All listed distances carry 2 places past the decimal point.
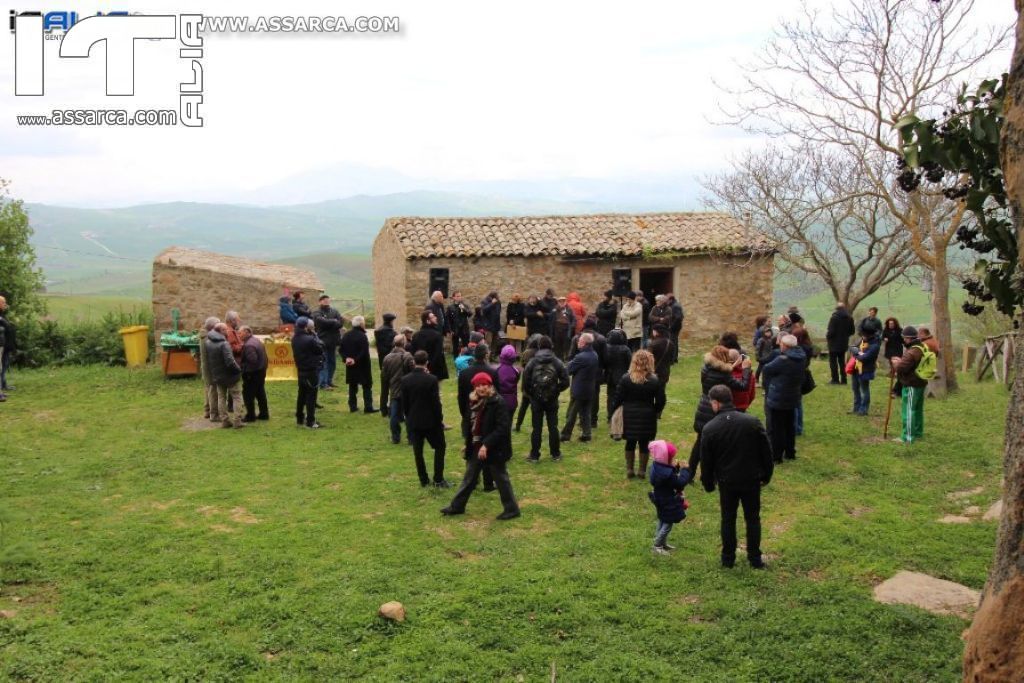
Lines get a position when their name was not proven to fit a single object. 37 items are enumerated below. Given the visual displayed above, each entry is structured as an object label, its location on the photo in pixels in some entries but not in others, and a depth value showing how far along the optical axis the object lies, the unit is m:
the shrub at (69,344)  19.62
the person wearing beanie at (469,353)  11.08
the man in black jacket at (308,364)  13.44
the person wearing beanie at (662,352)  12.93
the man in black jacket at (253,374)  13.77
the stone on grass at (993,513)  9.16
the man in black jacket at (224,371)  13.31
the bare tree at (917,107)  15.12
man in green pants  11.98
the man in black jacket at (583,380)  12.01
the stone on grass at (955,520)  9.20
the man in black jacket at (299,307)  17.97
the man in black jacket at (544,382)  11.27
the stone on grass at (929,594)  7.09
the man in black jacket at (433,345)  13.68
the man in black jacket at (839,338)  16.39
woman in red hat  9.23
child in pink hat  8.02
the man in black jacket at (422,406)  10.10
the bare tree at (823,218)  21.81
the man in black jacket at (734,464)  7.63
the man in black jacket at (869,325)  14.36
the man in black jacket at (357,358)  14.23
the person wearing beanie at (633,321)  18.19
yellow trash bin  19.77
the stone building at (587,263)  21.48
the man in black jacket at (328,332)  16.59
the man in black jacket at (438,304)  18.33
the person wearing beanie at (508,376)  10.91
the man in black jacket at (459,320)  19.77
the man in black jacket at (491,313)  20.06
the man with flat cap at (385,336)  14.65
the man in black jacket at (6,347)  15.89
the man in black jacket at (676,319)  18.31
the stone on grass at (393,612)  6.93
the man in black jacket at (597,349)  12.91
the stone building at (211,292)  19.69
